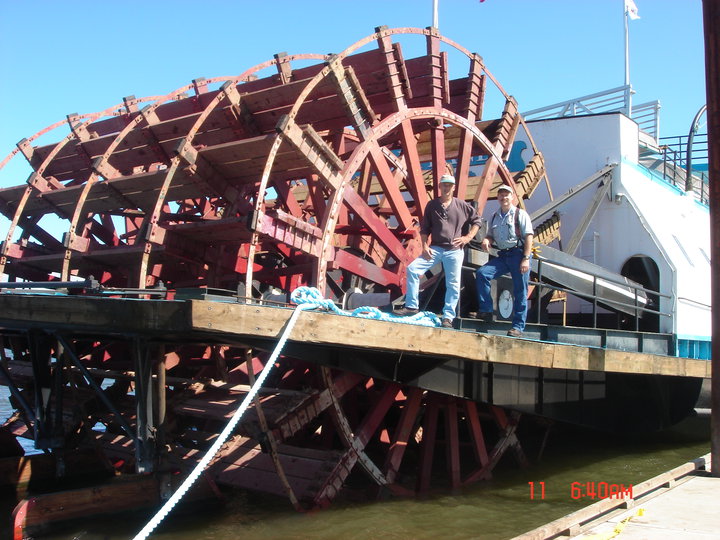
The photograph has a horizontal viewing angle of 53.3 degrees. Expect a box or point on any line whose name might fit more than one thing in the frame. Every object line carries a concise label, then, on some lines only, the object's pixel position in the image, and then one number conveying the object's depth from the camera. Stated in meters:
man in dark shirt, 5.99
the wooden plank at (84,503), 5.37
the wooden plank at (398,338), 4.18
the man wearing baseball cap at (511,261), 6.13
